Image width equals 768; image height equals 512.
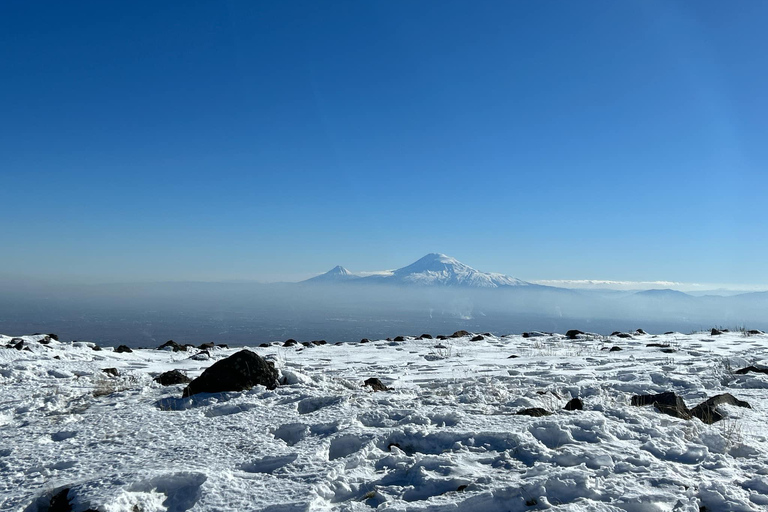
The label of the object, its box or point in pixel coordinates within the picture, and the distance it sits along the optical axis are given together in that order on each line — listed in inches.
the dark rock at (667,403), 227.8
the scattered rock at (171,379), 335.4
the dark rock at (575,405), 244.3
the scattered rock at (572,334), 750.4
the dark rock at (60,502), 141.4
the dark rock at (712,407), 223.3
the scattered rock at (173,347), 718.4
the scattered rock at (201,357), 582.6
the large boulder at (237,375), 284.5
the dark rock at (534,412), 230.5
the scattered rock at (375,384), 327.5
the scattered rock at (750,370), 351.9
